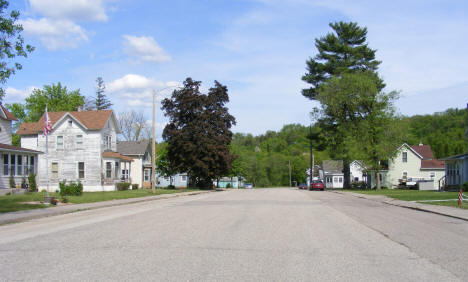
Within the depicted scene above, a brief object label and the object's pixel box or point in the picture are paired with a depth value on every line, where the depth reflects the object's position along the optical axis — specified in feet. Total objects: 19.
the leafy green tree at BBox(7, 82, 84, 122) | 233.76
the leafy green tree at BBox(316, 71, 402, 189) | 165.48
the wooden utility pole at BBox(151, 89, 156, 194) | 123.54
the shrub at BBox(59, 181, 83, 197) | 100.27
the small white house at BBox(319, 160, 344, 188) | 300.61
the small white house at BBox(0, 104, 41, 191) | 121.29
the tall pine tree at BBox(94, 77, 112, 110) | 293.43
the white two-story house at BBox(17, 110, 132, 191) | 154.10
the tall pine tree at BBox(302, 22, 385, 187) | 181.07
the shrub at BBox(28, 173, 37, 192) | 126.93
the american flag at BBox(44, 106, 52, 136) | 82.38
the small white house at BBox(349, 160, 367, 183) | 276.98
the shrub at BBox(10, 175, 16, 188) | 122.22
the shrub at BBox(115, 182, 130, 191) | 155.06
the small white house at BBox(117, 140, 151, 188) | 198.90
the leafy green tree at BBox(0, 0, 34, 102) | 60.29
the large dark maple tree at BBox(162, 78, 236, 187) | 175.52
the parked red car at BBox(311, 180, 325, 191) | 201.57
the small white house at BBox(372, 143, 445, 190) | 216.13
